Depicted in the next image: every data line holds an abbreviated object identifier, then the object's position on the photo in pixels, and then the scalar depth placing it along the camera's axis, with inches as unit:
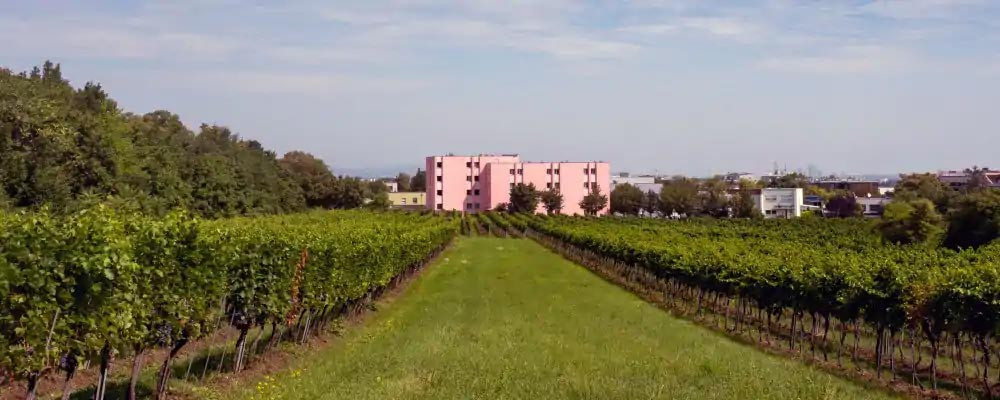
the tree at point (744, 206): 5654.5
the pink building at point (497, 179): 6441.9
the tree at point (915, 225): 2561.5
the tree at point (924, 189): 4267.2
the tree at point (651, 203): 6599.4
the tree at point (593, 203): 6018.7
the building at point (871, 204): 6747.1
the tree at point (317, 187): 5272.6
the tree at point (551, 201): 5999.0
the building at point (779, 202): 6412.4
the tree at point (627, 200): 6815.9
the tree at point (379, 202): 5602.9
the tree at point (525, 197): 5944.9
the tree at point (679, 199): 6146.7
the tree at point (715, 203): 6043.3
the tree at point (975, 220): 2228.1
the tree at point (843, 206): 6141.7
